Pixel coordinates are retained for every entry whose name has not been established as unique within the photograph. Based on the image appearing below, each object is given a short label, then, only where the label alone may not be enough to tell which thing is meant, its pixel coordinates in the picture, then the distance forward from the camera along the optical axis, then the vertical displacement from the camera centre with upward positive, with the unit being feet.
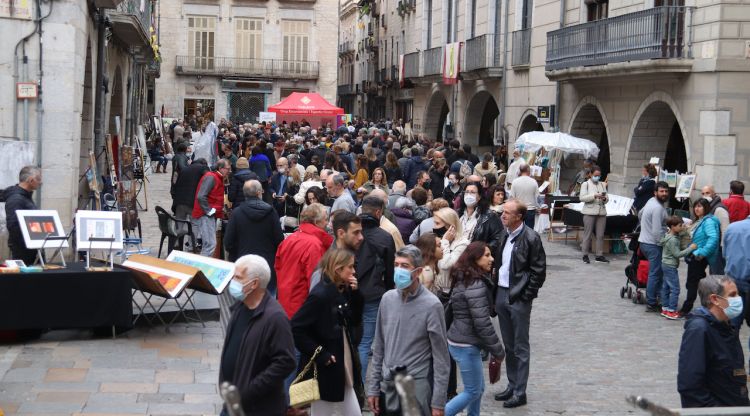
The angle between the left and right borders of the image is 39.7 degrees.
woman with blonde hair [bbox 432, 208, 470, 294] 29.43 -2.84
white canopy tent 73.31 +0.18
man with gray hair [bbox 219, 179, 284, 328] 33.83 -3.02
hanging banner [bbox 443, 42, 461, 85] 110.01 +8.84
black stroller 44.50 -5.34
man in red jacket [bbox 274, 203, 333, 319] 26.78 -3.28
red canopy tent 114.42 +3.59
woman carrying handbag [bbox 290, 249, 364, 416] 21.77 -4.10
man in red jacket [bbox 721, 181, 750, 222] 45.39 -2.28
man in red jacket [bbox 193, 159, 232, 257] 45.98 -2.99
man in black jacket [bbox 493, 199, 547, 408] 28.63 -3.89
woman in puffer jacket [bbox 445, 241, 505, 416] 24.11 -4.32
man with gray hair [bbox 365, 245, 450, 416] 21.57 -4.12
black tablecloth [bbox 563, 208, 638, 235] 59.88 -4.24
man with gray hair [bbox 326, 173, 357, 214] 37.35 -1.92
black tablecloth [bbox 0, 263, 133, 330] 32.32 -5.29
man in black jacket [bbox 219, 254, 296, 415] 18.34 -3.69
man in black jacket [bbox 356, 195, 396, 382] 27.71 -3.43
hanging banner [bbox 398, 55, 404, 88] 138.24 +9.53
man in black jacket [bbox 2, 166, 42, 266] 35.24 -2.51
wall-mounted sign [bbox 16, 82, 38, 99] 45.06 +1.78
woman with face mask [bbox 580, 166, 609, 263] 56.08 -3.39
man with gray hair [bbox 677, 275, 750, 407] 19.69 -3.93
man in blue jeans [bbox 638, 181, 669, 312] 43.24 -3.60
